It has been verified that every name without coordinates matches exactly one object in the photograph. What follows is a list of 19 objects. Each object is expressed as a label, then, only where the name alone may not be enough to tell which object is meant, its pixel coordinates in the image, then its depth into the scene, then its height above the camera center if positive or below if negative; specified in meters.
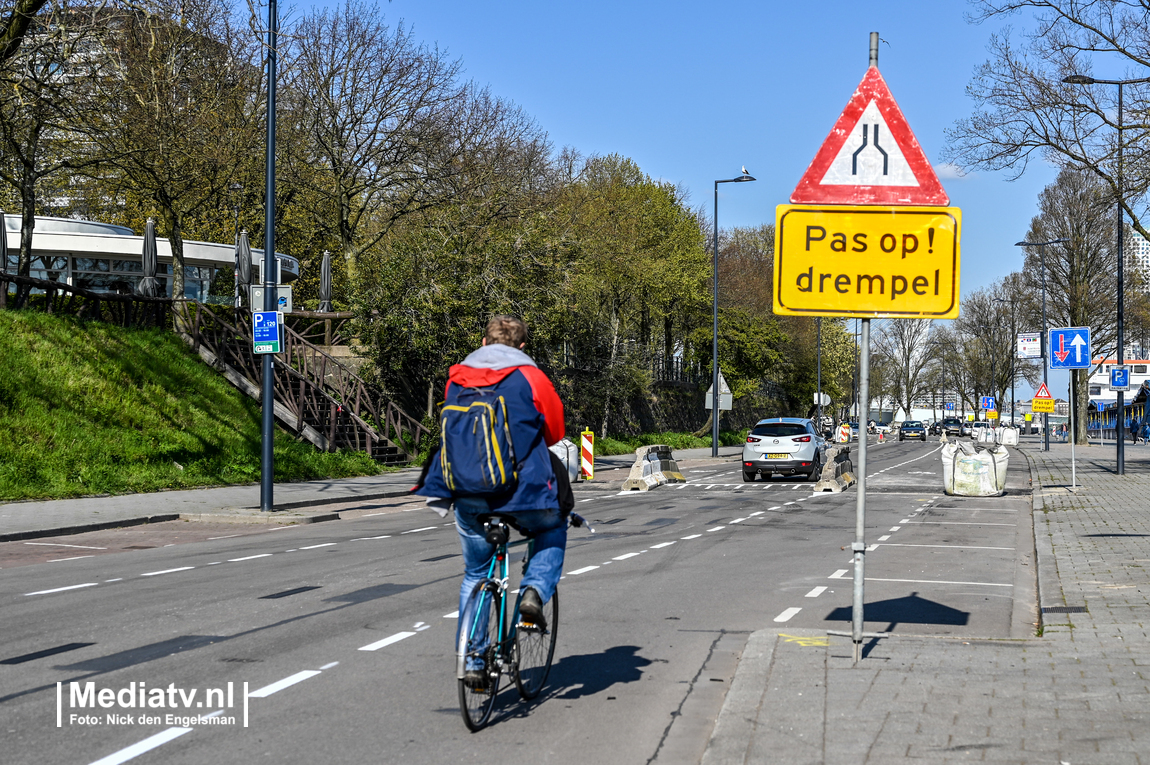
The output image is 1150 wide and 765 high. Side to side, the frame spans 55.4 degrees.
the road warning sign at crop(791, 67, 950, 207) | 6.27 +1.36
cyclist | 4.88 -0.37
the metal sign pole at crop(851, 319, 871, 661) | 6.07 -0.79
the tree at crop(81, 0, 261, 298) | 21.03 +6.77
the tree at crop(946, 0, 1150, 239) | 25.31 +6.92
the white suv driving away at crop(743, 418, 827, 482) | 26.72 -1.24
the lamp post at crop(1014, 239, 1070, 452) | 48.59 -0.81
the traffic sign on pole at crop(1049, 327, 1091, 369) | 22.06 +1.11
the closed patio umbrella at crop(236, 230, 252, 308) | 27.00 +3.33
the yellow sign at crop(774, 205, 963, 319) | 6.20 +0.80
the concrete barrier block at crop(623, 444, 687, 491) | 24.34 -1.69
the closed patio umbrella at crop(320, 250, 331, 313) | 30.64 +3.20
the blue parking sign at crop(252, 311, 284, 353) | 17.55 +1.01
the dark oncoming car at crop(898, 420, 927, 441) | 79.38 -2.13
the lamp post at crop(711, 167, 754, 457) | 38.50 +0.40
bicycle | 4.91 -1.12
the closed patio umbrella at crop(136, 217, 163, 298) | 26.37 +3.10
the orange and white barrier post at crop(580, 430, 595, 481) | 26.80 -1.44
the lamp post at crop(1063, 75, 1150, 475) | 25.39 +4.35
